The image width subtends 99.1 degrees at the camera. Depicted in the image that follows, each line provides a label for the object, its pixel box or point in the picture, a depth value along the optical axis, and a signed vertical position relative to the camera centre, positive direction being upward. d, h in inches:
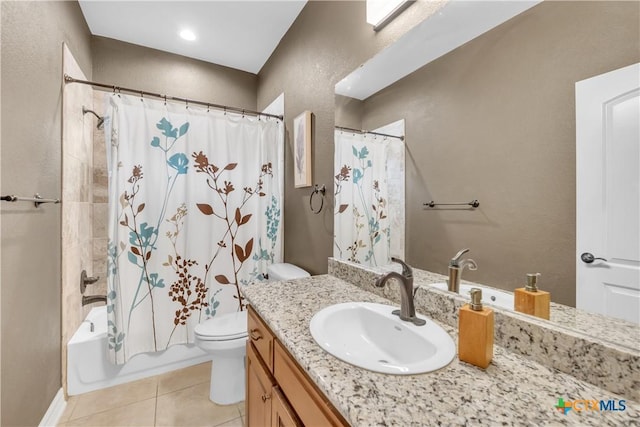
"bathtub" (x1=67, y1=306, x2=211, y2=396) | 69.7 -41.7
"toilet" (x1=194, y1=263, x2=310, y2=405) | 64.4 -34.7
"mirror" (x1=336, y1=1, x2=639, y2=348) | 25.7 +9.2
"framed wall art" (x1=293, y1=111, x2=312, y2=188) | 74.2 +18.3
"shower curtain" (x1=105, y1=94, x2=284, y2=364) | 70.1 -0.6
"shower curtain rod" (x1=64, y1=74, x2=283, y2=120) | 67.9 +31.8
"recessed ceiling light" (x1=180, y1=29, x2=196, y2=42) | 89.7 +59.8
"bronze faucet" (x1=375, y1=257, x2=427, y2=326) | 36.3 -10.9
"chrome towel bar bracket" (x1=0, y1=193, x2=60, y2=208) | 41.9 +2.2
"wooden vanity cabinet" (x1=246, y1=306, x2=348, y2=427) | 26.6 -21.2
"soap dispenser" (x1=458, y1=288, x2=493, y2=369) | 25.8 -11.5
